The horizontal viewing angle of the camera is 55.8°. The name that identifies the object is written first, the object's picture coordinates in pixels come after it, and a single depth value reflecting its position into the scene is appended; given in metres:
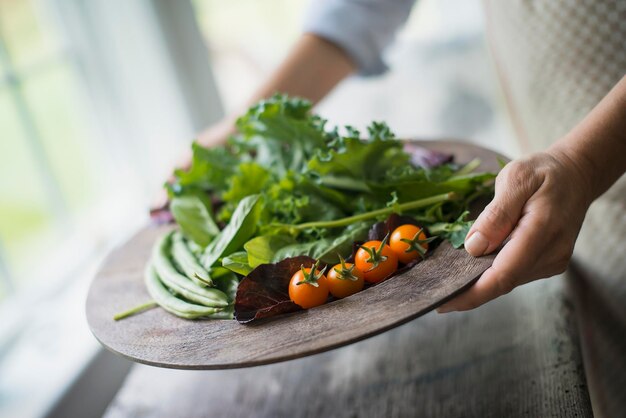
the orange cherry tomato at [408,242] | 0.75
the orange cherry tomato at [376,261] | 0.73
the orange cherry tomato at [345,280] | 0.72
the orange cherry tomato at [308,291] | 0.71
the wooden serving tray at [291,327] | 0.63
